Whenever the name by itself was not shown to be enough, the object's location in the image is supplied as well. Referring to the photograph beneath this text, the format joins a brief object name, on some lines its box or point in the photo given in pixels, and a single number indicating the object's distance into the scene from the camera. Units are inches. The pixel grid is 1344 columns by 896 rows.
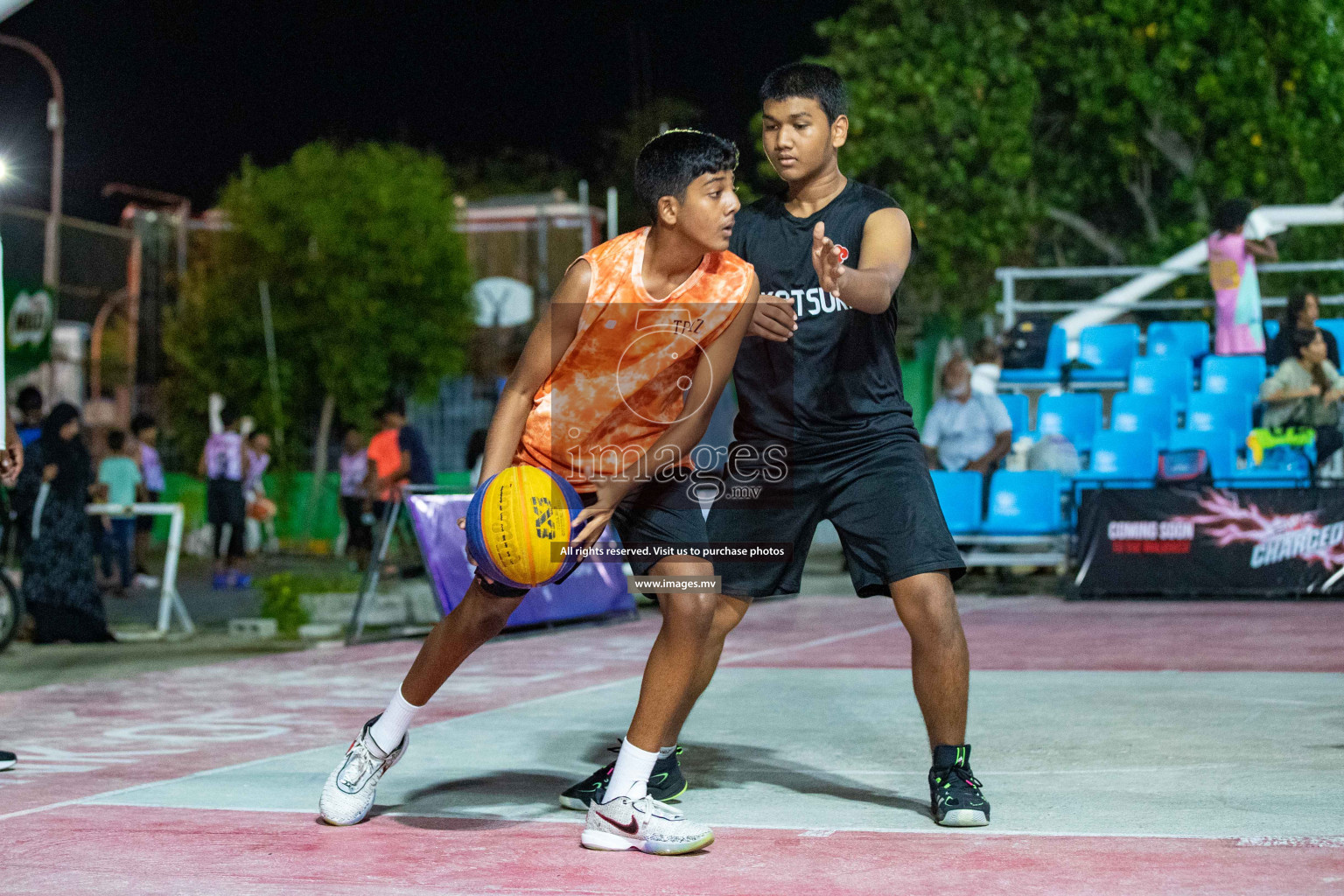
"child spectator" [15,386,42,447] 497.4
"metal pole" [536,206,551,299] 1386.6
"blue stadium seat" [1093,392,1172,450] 566.6
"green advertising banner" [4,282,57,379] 865.5
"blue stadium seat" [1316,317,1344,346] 558.3
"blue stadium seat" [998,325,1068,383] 617.9
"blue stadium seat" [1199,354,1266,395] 563.5
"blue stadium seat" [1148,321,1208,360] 609.0
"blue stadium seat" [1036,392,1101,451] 580.4
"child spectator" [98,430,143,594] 598.5
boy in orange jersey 167.3
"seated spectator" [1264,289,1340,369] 523.2
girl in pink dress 584.4
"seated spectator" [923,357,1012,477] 530.0
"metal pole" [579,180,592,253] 1336.1
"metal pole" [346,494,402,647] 410.3
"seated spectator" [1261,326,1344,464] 508.7
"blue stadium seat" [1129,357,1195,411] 584.4
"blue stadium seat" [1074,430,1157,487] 548.4
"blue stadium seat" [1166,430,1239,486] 534.6
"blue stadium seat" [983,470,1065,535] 522.0
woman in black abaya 426.3
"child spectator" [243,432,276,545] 764.0
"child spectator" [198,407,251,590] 658.2
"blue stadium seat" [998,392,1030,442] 583.2
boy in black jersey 179.2
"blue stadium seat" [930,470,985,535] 527.2
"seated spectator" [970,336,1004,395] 582.6
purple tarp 399.5
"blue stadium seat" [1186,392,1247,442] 548.1
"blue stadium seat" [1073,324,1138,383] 623.2
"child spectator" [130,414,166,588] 673.6
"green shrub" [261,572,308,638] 454.0
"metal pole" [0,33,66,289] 1131.9
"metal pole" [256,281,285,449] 1101.1
